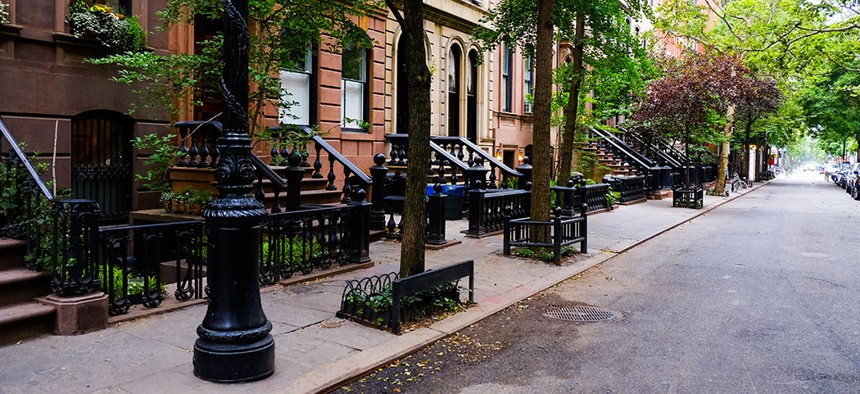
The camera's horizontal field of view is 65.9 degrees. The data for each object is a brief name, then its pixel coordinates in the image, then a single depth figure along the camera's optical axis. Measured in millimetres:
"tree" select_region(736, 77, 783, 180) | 29275
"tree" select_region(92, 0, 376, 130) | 9766
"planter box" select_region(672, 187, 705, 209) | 24016
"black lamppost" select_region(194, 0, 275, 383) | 4992
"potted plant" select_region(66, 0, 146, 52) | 9820
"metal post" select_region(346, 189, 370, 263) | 9719
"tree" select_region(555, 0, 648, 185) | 14039
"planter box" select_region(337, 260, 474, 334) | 6680
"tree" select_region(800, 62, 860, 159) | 44312
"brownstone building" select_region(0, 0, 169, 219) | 9391
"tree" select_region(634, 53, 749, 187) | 24031
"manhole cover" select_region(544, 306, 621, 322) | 7797
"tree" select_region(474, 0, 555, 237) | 11367
